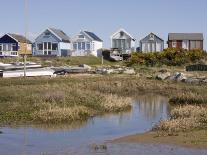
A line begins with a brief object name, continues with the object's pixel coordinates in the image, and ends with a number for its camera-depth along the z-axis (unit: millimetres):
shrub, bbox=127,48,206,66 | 69625
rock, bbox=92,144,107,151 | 18170
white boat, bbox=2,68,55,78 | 48312
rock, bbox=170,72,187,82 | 47434
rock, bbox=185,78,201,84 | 45381
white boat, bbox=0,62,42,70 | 50094
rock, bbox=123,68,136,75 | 54662
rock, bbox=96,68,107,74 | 53675
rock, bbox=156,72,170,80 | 49031
